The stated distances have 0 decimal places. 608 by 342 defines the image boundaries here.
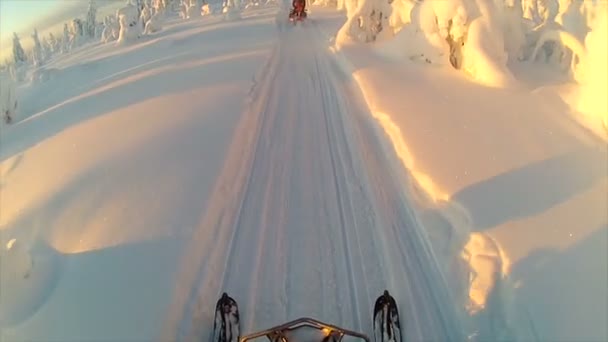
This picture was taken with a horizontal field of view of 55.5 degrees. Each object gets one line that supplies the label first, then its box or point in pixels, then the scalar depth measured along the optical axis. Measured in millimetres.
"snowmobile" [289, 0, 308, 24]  21359
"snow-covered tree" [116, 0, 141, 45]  19578
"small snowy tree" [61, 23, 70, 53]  22986
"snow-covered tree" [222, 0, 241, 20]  22219
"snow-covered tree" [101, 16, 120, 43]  22294
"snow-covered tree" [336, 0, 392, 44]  15602
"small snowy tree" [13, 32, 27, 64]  18078
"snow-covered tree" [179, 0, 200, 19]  26411
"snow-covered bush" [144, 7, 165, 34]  20858
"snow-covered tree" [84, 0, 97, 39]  25500
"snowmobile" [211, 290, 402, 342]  3789
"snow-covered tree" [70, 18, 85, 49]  24084
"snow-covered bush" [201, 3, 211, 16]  26009
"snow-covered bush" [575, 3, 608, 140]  8406
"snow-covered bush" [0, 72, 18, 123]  12844
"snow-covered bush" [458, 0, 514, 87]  11008
